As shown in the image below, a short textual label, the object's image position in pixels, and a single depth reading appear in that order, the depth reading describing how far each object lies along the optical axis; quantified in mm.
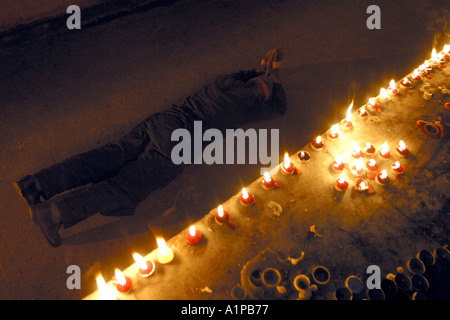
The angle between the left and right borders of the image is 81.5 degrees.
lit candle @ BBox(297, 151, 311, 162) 3131
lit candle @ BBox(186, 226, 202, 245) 2409
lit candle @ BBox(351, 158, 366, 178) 2986
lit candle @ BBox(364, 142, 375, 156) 3207
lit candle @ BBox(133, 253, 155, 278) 2178
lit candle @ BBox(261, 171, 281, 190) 2839
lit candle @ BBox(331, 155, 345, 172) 3016
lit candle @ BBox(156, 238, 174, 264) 2294
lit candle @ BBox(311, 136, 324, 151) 3236
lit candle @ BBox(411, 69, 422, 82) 4236
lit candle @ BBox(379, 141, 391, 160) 3170
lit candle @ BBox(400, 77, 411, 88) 4133
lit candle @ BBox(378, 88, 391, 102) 3896
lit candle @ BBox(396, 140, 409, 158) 3199
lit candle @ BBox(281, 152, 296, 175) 2959
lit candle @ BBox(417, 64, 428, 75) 4341
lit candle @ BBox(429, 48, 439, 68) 4520
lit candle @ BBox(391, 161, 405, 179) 3025
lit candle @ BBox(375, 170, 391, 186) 2915
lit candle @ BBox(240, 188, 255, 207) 2701
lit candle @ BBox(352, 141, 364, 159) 3150
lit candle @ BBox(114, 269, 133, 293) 2090
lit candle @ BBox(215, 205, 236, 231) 2553
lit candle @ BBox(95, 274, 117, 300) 2004
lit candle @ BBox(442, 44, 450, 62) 4625
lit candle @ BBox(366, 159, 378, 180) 2990
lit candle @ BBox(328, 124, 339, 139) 3361
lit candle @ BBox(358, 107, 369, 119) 3674
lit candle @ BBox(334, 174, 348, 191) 2836
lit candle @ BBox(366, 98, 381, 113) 3748
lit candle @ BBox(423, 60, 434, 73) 4410
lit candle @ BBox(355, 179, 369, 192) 2826
